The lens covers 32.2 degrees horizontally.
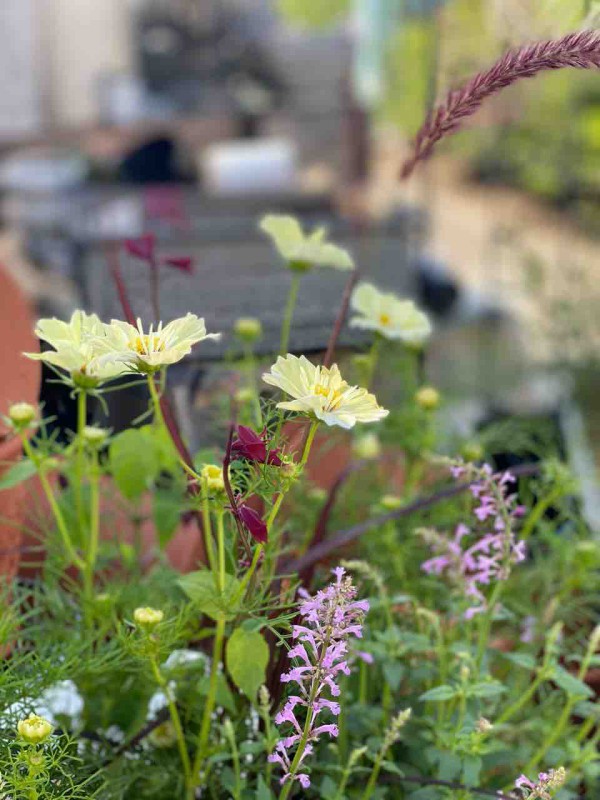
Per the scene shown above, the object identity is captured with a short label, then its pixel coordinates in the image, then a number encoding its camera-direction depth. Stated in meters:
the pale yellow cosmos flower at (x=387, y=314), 0.61
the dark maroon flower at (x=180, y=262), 0.60
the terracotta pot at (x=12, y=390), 0.56
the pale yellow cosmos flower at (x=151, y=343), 0.41
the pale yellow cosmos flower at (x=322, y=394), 0.39
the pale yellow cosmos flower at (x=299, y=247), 0.62
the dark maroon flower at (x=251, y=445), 0.39
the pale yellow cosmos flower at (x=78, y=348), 0.44
